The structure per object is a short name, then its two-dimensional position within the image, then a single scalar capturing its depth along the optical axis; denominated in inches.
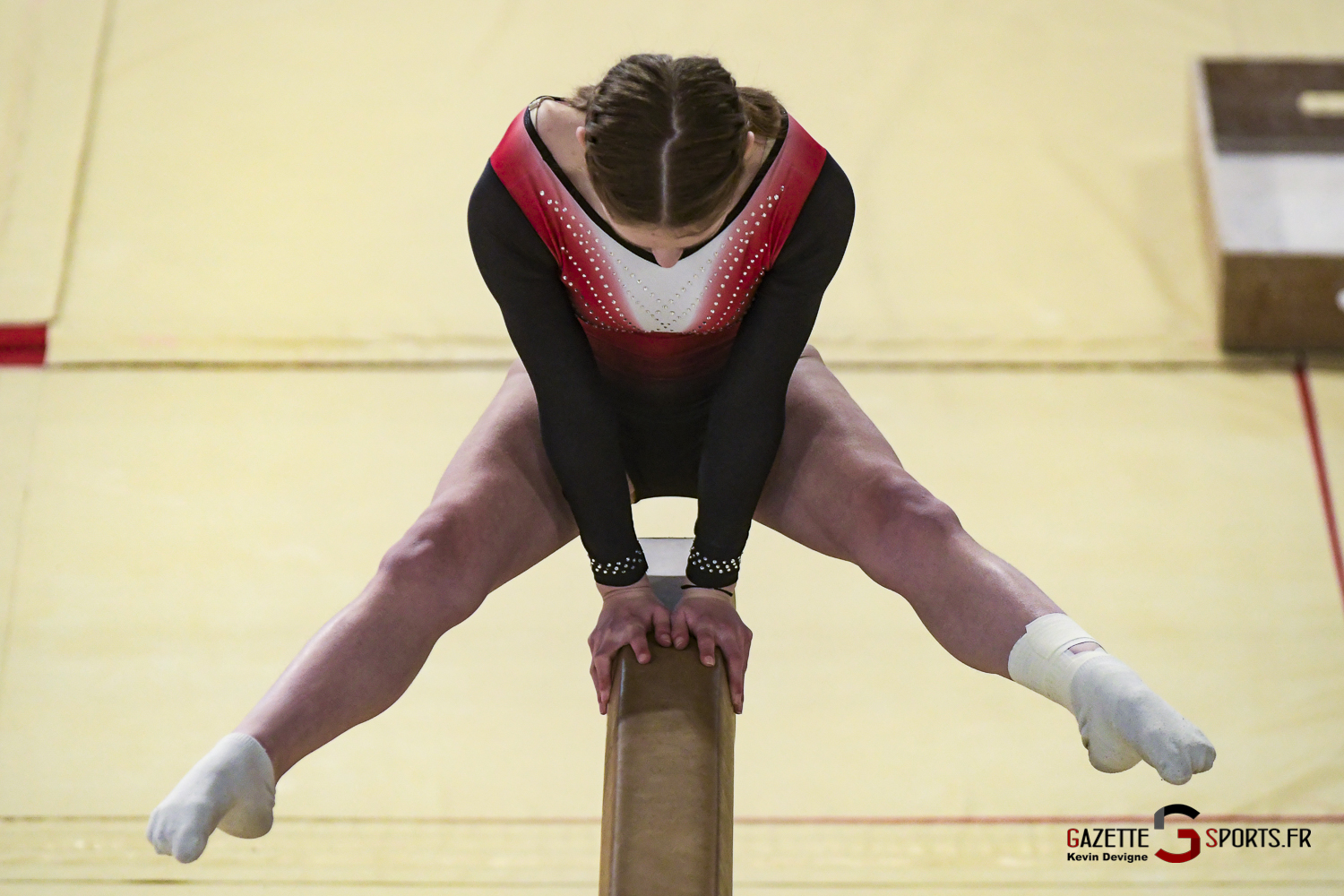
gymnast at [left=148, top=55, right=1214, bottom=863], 341.3
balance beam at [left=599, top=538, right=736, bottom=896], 343.7
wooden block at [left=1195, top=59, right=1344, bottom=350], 429.0
